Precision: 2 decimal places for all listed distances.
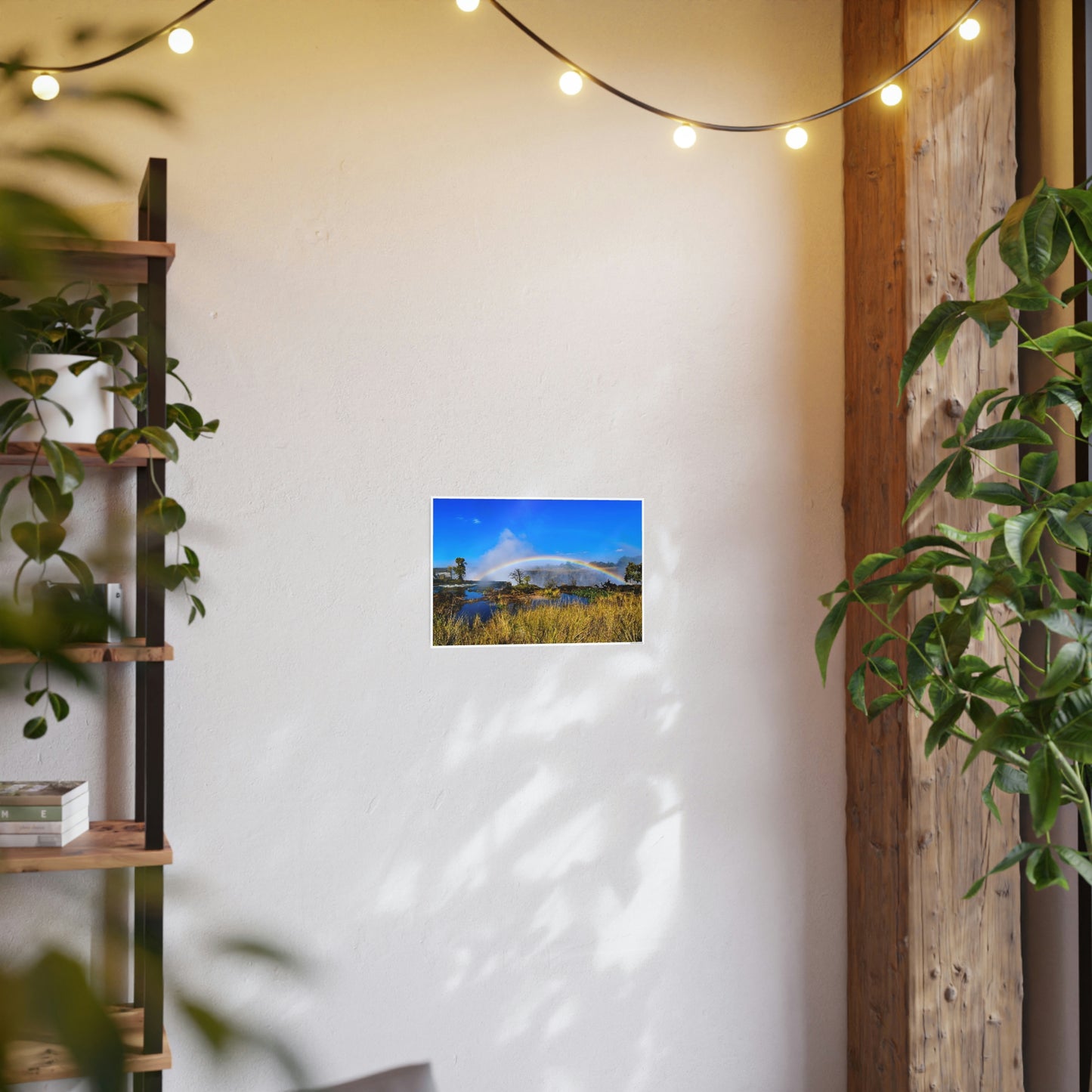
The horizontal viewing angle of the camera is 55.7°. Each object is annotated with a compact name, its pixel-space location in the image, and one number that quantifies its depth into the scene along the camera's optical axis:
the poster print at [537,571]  2.91
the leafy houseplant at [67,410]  2.14
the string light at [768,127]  2.52
